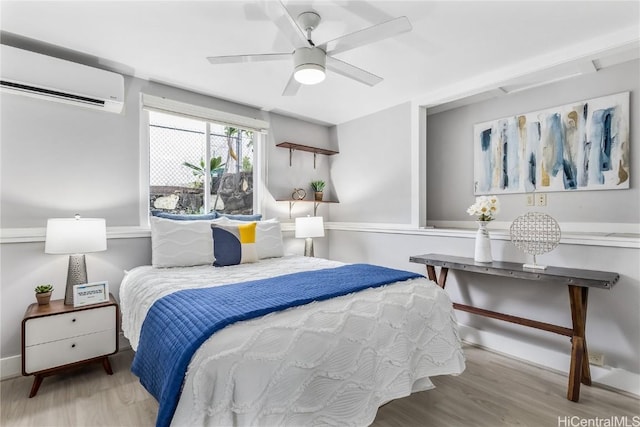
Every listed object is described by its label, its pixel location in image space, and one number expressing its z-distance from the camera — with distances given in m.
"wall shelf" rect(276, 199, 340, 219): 3.97
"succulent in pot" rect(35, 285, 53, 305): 2.27
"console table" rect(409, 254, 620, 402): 2.00
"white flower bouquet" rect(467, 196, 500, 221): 2.62
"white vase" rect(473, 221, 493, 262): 2.60
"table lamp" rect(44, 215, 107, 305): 2.18
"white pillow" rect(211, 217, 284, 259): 3.01
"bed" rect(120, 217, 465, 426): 1.16
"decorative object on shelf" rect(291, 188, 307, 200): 4.12
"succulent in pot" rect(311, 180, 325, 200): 4.20
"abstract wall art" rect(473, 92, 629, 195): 2.46
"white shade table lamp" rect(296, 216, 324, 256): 3.75
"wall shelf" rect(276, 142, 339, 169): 3.94
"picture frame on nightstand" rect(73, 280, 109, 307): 2.25
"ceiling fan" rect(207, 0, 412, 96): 1.80
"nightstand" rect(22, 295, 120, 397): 2.05
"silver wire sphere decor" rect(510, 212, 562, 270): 2.31
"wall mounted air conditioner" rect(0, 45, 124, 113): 2.17
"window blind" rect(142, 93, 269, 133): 2.96
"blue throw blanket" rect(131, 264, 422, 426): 1.21
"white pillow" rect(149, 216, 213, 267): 2.57
